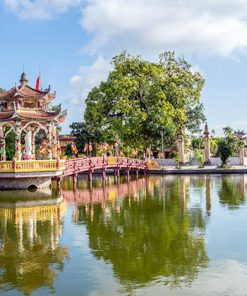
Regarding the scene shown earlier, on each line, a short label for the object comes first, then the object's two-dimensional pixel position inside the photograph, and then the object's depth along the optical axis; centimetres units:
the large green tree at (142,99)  3966
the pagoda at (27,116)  2648
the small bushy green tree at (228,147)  4153
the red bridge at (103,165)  3036
